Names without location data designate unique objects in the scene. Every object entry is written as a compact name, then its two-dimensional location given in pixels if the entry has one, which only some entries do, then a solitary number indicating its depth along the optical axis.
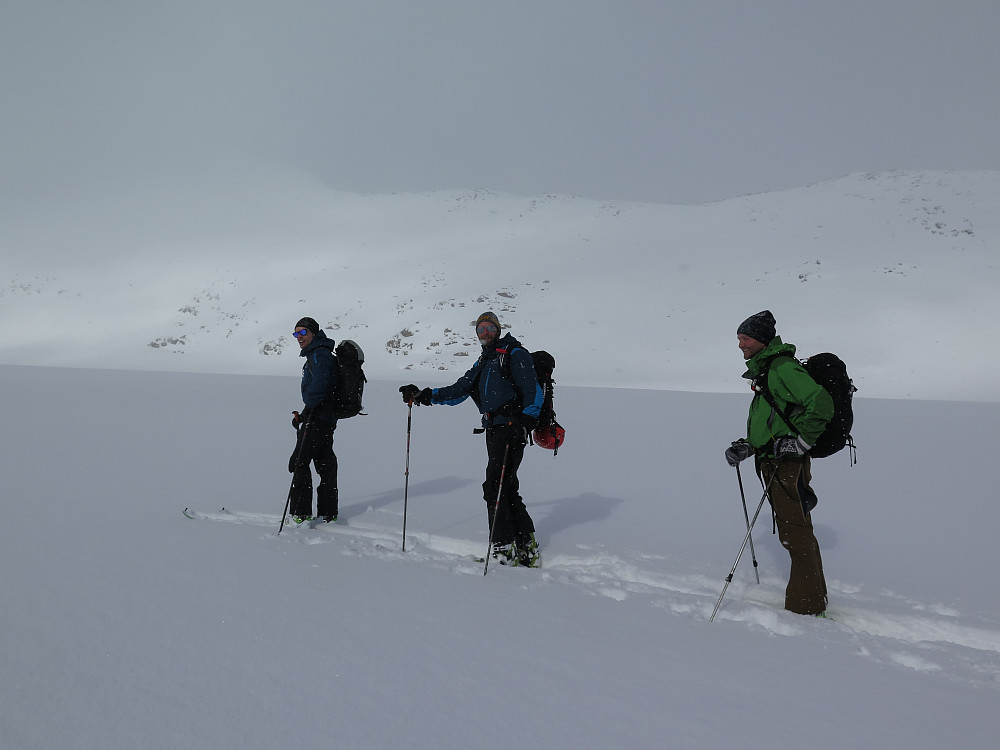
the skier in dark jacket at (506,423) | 4.92
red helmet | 5.20
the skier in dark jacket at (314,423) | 5.87
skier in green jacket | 3.91
